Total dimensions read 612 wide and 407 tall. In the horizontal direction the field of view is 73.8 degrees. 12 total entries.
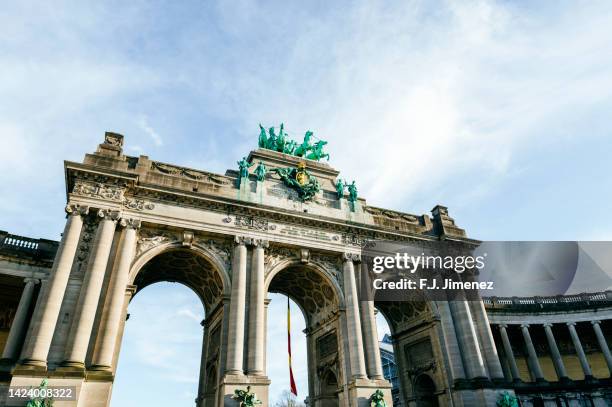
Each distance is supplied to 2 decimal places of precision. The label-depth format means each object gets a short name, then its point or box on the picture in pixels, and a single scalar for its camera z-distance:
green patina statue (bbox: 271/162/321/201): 32.19
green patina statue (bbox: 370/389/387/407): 24.59
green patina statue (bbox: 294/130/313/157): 37.29
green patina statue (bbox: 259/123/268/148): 36.34
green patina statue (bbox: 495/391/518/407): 27.65
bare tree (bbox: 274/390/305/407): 95.56
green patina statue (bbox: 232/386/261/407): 21.60
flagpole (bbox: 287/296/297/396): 30.71
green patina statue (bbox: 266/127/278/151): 36.34
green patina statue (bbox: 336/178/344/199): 33.79
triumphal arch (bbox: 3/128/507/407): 21.42
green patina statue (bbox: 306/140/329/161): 37.69
